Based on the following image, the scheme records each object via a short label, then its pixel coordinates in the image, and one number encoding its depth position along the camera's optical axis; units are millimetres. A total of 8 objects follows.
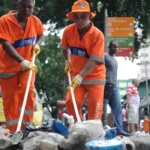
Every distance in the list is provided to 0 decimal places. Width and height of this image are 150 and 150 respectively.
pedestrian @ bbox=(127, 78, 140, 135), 13398
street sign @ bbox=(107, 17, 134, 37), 21312
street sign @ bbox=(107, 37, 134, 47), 22438
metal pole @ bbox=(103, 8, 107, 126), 11926
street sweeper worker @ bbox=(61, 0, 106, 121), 7543
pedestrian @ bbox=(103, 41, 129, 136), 10922
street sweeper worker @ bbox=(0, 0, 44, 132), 7492
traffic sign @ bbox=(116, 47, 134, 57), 22641
